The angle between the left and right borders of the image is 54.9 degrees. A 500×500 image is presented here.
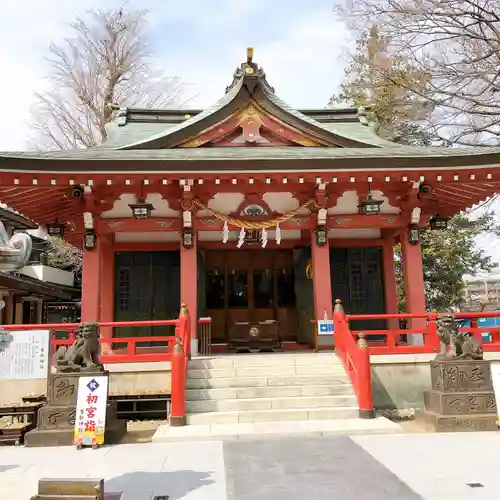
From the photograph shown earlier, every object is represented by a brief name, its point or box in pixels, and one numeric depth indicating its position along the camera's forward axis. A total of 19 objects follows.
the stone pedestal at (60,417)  7.56
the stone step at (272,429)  7.56
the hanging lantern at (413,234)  12.01
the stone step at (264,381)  9.18
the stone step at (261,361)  9.86
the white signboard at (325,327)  11.04
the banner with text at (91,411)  7.34
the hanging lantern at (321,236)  11.67
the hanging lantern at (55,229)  12.87
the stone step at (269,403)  8.62
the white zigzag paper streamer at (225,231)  11.55
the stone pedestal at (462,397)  8.01
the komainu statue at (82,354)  7.93
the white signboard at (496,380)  8.09
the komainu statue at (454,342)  8.48
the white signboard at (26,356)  8.42
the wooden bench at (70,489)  4.02
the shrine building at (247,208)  10.51
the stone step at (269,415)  8.30
